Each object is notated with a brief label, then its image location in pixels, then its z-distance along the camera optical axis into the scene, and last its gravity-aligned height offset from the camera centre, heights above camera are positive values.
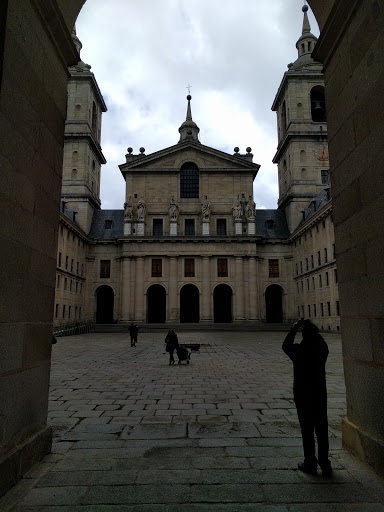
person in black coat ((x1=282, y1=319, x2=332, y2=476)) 4.59 -0.98
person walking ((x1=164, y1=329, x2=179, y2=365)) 15.24 -1.12
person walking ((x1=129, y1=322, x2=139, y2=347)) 24.44 -1.11
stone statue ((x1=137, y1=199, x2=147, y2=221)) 47.53 +13.24
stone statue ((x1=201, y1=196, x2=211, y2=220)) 47.41 +13.35
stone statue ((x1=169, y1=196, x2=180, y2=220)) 47.31 +13.19
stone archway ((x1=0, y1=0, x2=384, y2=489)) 4.57 +1.69
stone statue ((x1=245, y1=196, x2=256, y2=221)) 47.78 +13.38
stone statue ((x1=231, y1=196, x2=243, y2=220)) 47.59 +13.23
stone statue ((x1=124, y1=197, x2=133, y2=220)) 47.44 +13.20
